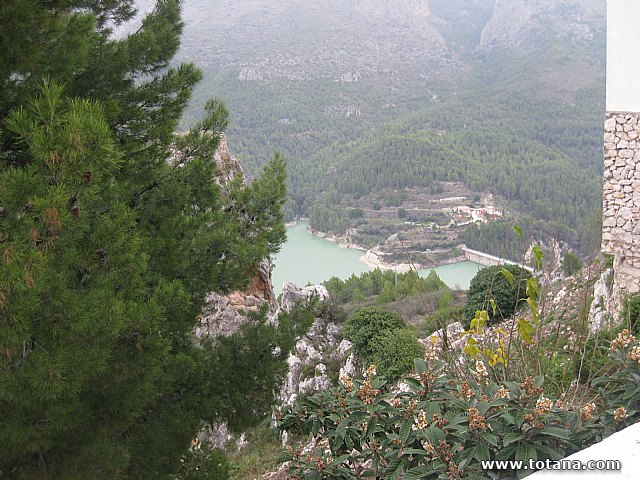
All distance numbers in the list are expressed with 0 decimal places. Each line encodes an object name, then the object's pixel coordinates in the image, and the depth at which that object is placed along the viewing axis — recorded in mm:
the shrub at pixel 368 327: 8680
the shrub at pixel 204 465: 3080
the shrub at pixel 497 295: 8508
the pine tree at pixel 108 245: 1573
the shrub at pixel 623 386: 1584
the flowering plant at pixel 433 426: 1511
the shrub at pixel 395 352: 7629
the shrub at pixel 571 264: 10279
